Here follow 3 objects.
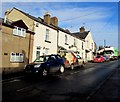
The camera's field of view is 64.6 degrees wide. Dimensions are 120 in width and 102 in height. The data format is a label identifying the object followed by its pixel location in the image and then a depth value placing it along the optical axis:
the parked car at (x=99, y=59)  18.79
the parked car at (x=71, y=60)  10.62
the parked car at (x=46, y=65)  7.18
